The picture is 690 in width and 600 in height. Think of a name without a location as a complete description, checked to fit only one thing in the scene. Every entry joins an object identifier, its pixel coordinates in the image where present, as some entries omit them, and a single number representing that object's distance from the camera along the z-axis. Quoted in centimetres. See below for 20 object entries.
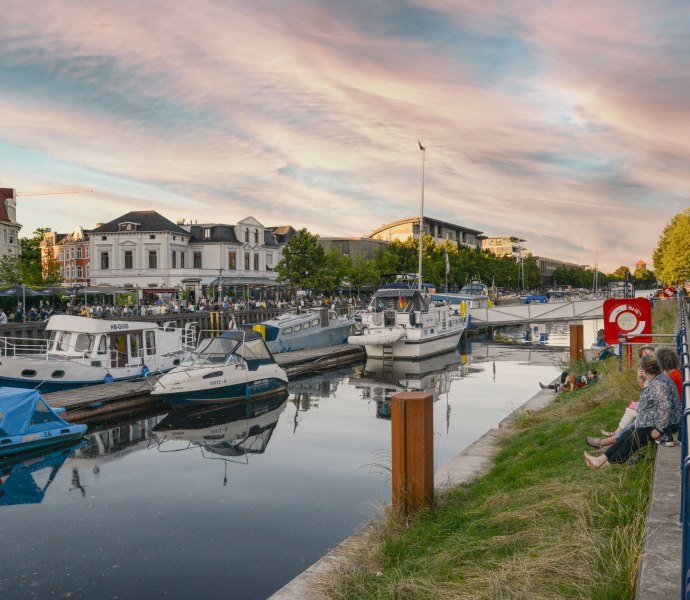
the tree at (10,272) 6400
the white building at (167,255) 8088
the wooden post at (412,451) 938
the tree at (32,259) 7638
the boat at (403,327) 3862
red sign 1898
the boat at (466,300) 6067
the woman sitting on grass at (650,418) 855
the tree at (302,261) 7888
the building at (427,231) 14725
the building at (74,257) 9989
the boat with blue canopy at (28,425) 1709
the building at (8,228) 7417
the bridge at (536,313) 5553
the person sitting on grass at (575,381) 2039
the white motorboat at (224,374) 2345
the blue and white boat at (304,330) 3944
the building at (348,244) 12138
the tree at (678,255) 7000
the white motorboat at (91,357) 2439
